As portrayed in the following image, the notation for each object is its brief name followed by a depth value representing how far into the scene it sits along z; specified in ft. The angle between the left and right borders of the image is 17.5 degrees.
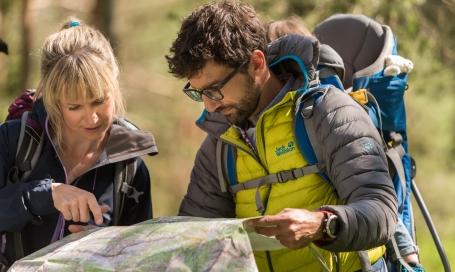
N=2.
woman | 19.55
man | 17.19
